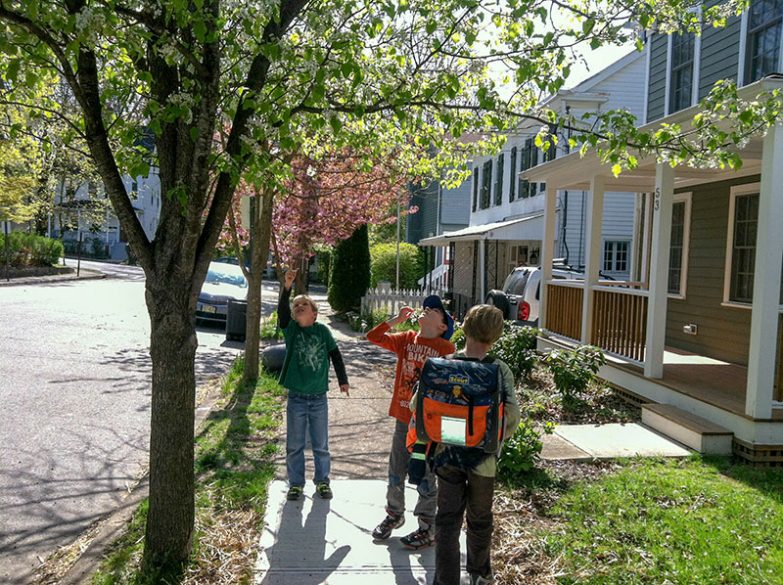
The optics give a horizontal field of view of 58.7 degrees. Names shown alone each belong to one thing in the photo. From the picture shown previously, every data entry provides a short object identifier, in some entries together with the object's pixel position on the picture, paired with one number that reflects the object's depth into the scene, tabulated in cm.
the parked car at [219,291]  1691
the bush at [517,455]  545
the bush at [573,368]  803
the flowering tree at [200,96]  358
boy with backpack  337
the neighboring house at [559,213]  2000
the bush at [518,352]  948
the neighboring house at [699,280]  619
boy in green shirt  497
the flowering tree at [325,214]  1638
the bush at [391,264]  2934
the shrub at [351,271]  1964
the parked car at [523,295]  1455
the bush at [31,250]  3061
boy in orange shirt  426
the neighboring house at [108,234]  5750
